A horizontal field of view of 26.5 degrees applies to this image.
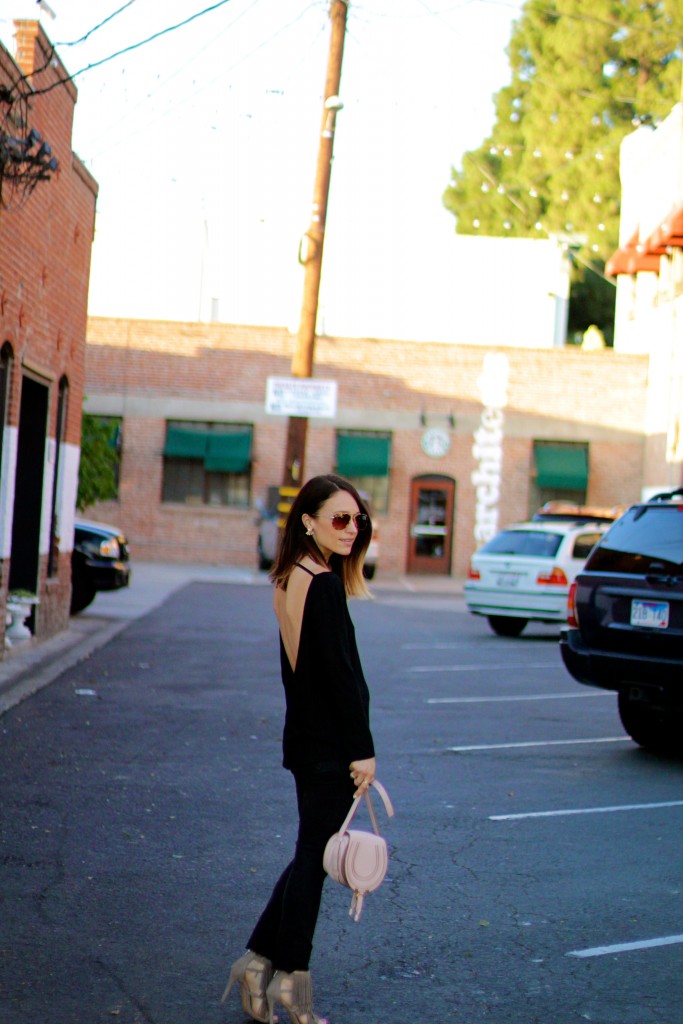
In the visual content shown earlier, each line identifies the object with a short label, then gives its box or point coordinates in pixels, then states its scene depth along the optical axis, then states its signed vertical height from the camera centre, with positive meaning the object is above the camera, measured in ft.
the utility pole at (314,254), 73.46 +12.40
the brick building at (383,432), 120.37 +5.75
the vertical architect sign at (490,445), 120.26 +5.27
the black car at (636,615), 32.53 -2.21
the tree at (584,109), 162.30 +47.11
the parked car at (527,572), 66.80 -2.81
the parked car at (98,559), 62.80 -3.41
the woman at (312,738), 15.39 -2.58
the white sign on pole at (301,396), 72.49 +4.98
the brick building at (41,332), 45.27 +5.02
